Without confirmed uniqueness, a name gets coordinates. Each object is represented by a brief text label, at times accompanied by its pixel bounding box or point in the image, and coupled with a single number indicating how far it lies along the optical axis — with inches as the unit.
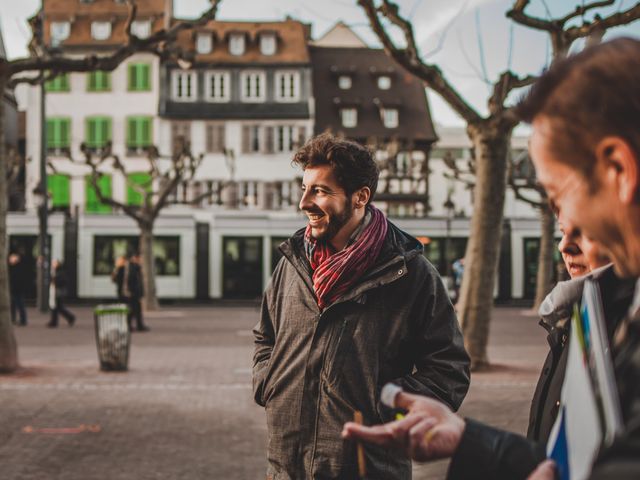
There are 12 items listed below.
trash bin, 510.6
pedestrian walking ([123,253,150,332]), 807.7
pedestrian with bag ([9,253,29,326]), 859.4
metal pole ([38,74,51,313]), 1039.6
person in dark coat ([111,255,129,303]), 810.2
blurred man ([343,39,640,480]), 43.0
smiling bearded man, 116.1
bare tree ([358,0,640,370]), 488.7
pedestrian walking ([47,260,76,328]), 838.5
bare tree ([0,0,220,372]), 475.8
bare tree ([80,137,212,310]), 1087.6
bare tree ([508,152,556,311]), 982.4
